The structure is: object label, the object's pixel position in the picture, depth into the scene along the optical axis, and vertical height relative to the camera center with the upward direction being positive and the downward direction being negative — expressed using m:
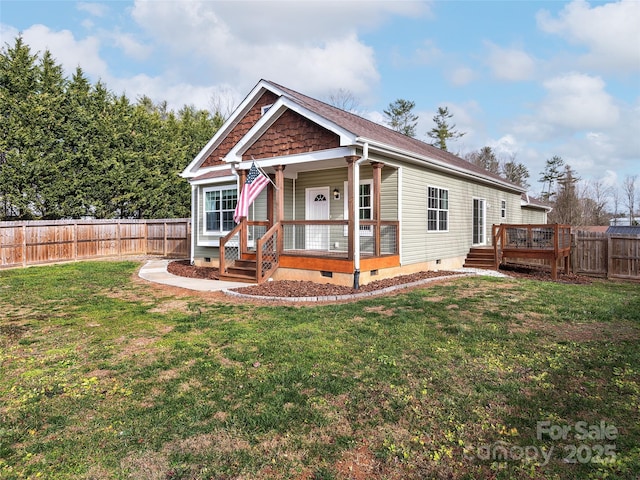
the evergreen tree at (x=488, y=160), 42.38 +8.55
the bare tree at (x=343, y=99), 34.16 +12.60
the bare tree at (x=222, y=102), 35.59 +12.98
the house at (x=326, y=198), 9.52 +1.27
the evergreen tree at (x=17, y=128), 15.71 +4.76
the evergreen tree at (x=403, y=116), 38.44 +12.41
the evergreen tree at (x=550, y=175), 41.66 +6.68
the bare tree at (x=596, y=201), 38.75 +3.52
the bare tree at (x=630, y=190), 43.75 +5.13
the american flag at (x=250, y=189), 10.22 +1.33
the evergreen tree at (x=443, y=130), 39.00 +11.07
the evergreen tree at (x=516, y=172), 42.50 +7.15
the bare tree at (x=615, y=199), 42.83 +3.98
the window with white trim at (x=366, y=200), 11.14 +1.10
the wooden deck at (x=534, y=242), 12.27 -0.26
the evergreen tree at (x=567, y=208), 34.47 +2.48
